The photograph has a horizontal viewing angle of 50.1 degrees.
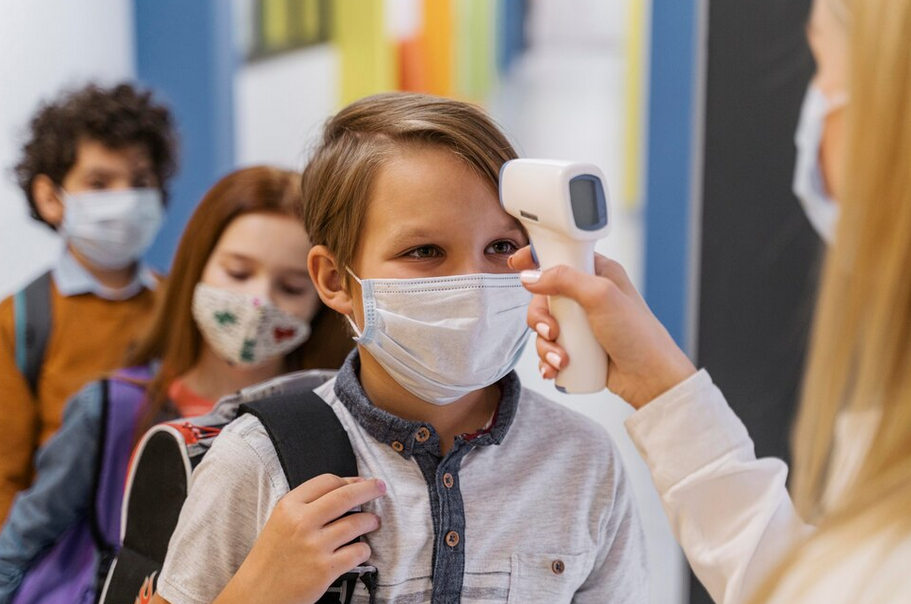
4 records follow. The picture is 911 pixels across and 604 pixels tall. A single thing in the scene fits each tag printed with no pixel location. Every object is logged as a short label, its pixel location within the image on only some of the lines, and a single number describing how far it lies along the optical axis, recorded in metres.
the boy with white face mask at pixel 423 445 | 1.40
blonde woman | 0.93
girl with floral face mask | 2.14
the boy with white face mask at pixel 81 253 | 2.50
